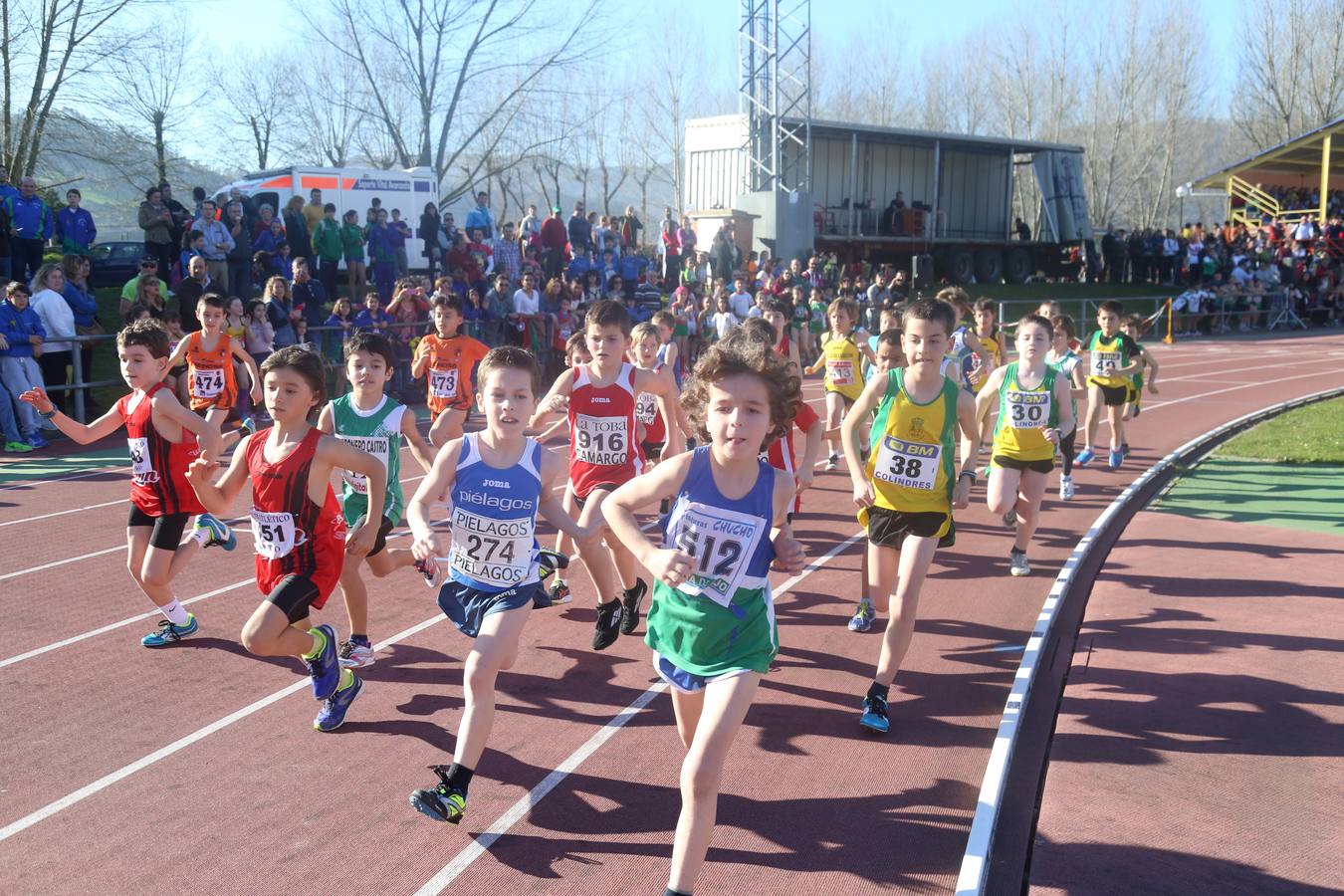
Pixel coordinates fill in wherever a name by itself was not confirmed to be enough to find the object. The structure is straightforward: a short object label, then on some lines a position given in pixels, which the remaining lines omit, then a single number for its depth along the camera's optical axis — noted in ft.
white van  82.53
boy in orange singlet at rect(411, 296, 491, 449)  32.04
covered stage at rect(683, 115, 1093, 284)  110.22
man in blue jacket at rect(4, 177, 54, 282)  54.85
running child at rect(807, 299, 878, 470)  38.58
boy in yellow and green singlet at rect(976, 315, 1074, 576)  28.35
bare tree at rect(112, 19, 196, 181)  120.59
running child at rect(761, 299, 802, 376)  37.15
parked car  79.15
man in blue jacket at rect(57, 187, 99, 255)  57.36
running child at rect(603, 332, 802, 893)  13.01
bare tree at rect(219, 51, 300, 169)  168.25
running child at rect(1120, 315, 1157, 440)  44.96
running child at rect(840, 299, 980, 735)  20.11
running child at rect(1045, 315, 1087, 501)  37.58
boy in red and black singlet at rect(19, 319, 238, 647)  21.67
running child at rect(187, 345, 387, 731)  17.49
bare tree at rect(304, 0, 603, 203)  116.37
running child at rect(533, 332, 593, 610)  24.03
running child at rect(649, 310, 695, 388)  33.60
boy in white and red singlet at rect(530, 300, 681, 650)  23.38
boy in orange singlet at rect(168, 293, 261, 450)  35.45
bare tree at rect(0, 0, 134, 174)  74.90
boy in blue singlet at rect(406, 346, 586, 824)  15.67
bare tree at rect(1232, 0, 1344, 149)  185.57
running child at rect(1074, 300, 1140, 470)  43.88
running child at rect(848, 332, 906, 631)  24.45
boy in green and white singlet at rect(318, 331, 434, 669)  21.44
